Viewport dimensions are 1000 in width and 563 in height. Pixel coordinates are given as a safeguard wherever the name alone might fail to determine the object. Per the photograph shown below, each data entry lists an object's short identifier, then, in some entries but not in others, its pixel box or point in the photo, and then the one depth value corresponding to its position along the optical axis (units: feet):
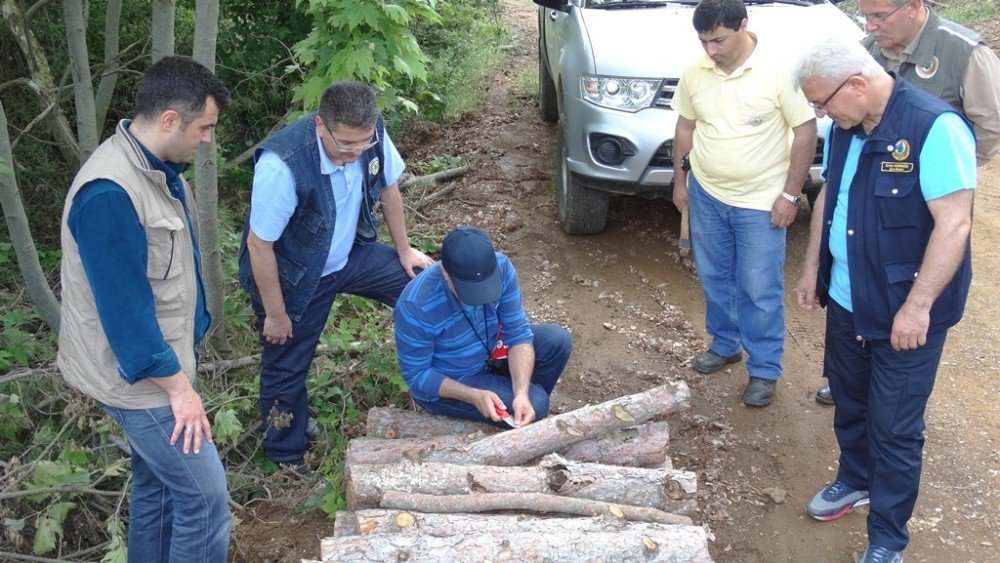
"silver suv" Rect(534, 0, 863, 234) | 16.61
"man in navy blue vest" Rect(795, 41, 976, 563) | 9.36
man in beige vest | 8.12
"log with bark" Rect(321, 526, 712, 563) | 8.54
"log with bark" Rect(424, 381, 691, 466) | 10.44
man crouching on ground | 10.72
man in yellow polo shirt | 12.65
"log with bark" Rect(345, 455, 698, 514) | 9.80
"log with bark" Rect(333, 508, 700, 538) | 8.91
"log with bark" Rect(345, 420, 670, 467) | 10.66
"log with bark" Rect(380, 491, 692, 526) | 9.43
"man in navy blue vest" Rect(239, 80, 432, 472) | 11.34
